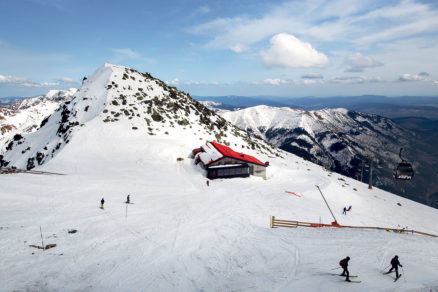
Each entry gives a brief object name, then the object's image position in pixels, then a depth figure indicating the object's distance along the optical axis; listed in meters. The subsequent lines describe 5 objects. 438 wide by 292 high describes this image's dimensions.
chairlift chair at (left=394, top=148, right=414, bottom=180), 39.50
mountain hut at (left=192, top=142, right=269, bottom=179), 53.38
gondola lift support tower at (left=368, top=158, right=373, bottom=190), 67.06
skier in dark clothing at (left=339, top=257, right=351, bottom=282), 14.07
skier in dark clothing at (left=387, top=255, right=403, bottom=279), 14.22
